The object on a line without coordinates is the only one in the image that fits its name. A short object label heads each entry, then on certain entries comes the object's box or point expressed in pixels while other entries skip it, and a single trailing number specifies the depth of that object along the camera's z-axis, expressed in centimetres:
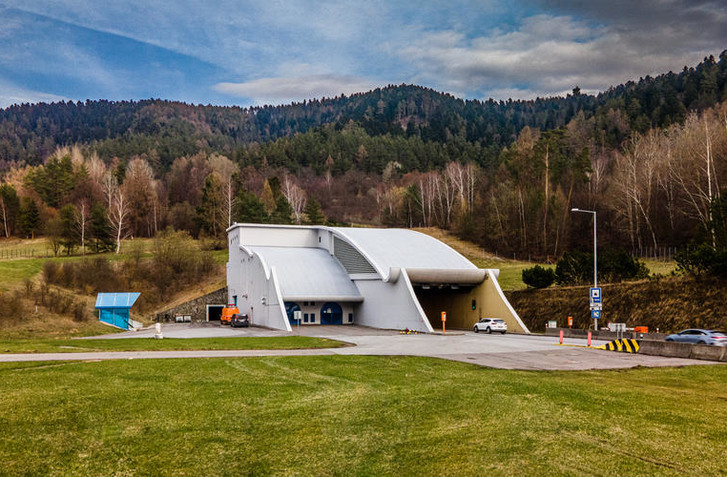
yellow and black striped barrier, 2564
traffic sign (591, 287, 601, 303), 3269
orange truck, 5538
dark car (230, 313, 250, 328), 5091
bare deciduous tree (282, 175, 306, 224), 10303
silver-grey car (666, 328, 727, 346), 2741
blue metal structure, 5097
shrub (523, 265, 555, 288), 4984
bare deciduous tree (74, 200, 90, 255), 8379
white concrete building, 4659
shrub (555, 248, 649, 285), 4494
